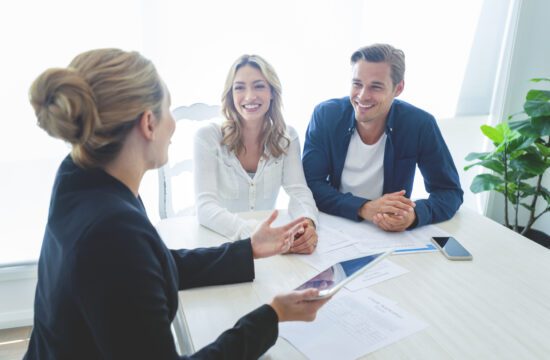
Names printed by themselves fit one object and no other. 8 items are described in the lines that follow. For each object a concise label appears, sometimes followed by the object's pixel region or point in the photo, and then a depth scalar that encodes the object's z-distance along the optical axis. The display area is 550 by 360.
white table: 0.89
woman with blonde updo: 0.66
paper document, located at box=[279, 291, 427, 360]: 0.87
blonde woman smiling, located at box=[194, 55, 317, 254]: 1.66
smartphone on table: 1.26
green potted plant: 2.07
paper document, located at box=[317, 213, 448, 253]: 1.33
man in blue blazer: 1.69
